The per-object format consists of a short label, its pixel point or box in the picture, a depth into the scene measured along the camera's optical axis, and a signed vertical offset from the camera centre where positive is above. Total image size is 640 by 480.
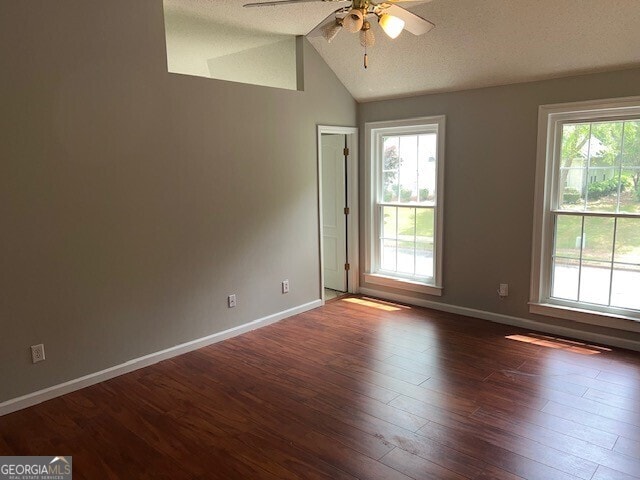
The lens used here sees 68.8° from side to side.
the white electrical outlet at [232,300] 4.25 -1.07
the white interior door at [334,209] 5.48 -0.35
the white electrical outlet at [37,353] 3.08 -1.10
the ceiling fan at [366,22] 2.29 +0.82
